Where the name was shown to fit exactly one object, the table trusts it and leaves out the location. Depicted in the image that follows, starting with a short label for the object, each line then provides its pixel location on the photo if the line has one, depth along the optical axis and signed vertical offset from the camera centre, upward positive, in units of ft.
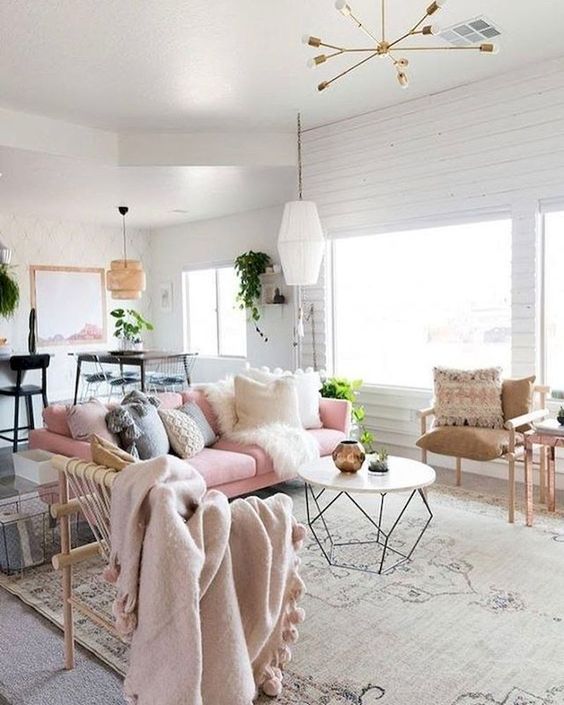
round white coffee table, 10.02 -2.84
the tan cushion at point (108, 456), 6.90 -1.60
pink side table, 12.23 -2.91
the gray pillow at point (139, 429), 11.64 -2.16
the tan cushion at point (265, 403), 14.10 -2.02
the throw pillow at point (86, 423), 11.79 -2.04
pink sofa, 11.99 -2.91
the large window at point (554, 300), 14.73 +0.34
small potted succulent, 10.81 -2.69
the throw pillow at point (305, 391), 15.16 -1.91
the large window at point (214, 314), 26.76 +0.20
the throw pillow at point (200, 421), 13.48 -2.32
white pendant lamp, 16.63 +2.14
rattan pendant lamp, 22.18 +1.54
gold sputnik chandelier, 8.56 +4.25
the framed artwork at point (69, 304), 26.11 +0.76
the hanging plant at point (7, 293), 23.03 +1.11
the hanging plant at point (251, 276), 24.06 +1.72
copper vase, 10.78 -2.55
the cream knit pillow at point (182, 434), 12.50 -2.42
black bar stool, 20.57 -2.35
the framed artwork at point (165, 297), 29.67 +1.13
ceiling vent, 12.28 +5.97
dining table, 21.12 -1.40
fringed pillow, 14.46 -2.05
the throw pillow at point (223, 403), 14.17 -2.05
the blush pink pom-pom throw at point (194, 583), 5.50 -2.62
